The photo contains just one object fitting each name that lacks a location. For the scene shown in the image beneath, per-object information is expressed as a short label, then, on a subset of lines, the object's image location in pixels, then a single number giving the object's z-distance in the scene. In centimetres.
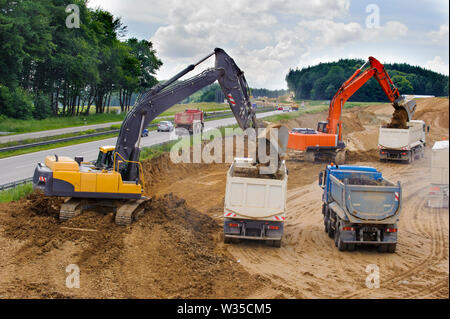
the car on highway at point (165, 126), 4703
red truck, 4422
